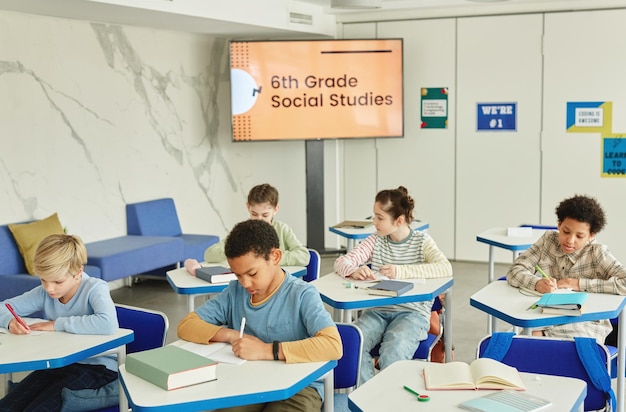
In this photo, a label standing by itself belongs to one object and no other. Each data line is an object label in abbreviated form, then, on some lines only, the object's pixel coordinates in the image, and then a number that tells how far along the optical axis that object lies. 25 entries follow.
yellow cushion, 6.14
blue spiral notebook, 2.32
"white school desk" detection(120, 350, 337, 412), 2.48
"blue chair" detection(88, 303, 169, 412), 3.36
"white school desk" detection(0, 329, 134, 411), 2.95
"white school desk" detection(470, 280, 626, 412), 3.49
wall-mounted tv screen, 8.30
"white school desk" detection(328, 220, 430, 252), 6.35
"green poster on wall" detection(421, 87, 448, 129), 8.62
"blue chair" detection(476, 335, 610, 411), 2.83
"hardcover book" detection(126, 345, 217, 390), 2.57
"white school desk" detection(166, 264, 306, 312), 4.32
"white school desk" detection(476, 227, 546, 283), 5.39
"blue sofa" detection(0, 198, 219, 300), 6.08
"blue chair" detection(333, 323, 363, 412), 3.07
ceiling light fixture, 6.74
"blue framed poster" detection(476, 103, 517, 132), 8.32
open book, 2.50
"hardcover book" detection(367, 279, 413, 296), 3.93
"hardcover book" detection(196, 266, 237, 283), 4.38
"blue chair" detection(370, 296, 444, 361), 4.07
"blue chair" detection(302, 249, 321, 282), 4.80
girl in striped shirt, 3.97
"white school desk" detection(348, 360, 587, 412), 2.38
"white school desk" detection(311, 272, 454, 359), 3.86
